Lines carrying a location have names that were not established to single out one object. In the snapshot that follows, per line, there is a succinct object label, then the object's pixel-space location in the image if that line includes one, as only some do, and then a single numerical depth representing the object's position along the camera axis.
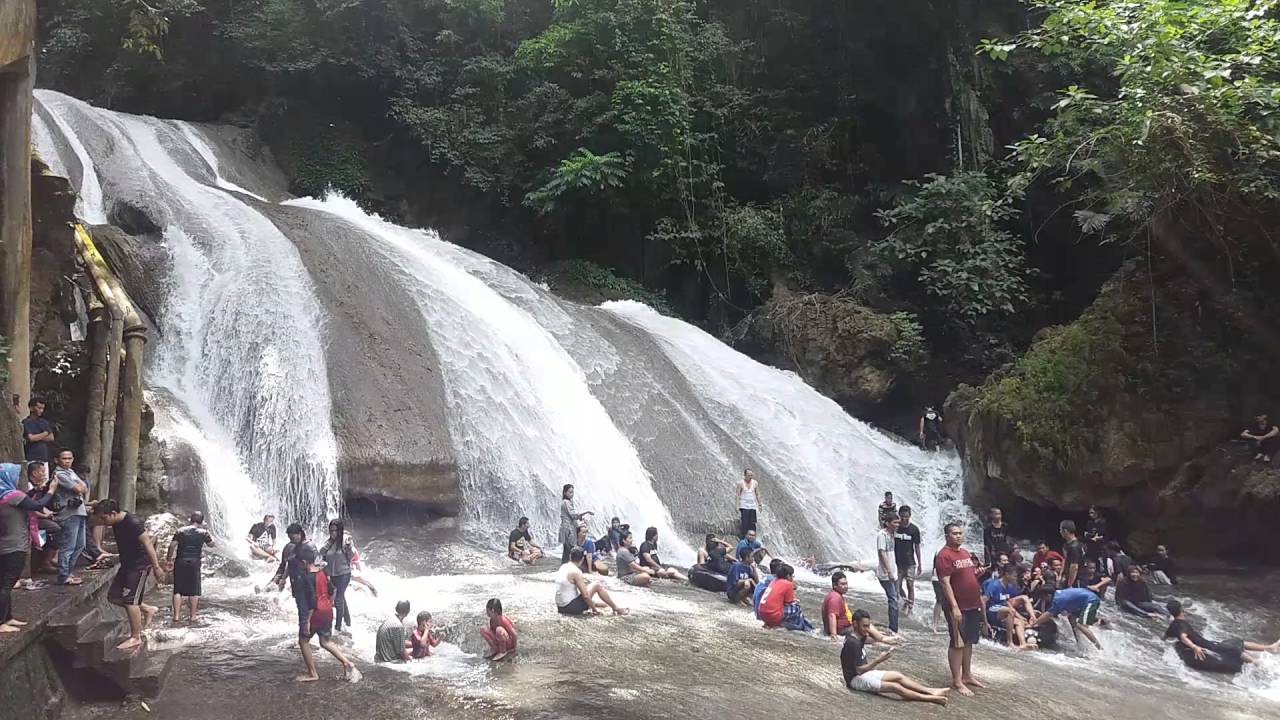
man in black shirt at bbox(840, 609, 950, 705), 7.53
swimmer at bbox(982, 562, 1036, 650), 10.35
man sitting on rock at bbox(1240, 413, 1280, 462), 13.86
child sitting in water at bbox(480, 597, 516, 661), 7.94
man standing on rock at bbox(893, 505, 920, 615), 10.70
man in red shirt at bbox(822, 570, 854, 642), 9.58
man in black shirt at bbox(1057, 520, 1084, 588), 12.03
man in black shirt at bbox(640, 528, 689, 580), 12.11
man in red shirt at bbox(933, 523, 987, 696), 7.72
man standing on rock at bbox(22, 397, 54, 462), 9.05
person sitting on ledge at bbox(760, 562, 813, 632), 9.80
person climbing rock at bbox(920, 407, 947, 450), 20.03
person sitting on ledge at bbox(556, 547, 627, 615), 9.56
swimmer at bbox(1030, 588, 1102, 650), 10.39
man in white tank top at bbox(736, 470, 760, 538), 13.80
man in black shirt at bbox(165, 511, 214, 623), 7.98
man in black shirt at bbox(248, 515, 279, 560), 10.71
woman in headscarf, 6.55
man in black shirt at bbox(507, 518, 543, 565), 12.25
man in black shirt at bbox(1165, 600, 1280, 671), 9.70
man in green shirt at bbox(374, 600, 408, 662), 7.79
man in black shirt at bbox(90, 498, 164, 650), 7.28
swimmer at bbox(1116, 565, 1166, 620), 11.98
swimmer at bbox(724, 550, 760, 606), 11.00
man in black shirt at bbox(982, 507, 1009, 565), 12.89
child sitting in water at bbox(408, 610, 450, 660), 7.96
